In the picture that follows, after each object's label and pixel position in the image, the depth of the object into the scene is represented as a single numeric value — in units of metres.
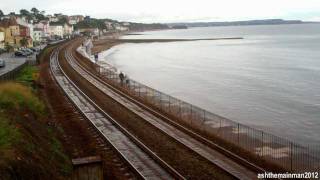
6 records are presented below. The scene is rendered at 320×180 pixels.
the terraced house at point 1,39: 98.81
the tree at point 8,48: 92.77
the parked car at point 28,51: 81.34
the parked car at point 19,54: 76.25
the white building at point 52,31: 193.60
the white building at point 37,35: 144.75
